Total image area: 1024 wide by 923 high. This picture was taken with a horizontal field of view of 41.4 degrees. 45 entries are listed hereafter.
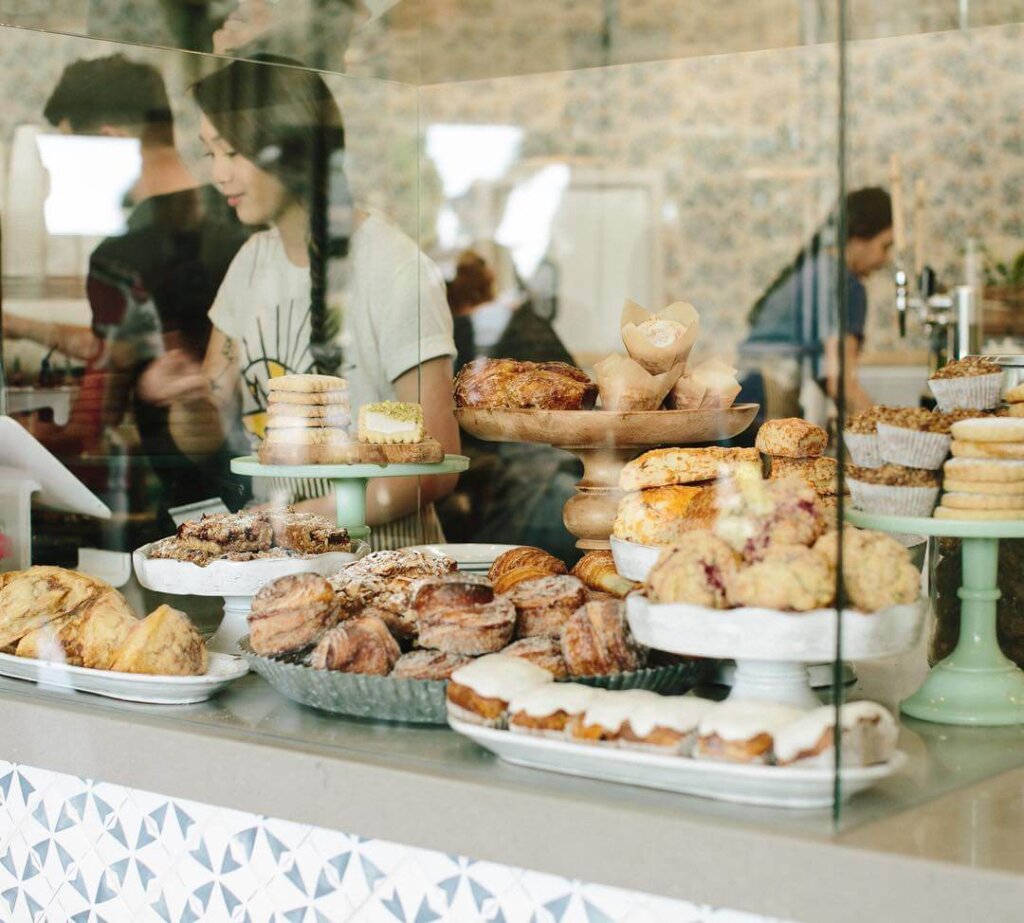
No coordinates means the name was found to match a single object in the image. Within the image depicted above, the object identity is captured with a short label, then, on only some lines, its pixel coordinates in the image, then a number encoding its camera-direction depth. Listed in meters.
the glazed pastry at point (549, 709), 1.15
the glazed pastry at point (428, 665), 1.31
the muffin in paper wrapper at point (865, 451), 1.29
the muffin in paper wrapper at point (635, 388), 1.58
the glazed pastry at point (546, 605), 1.37
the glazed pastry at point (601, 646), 1.29
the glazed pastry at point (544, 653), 1.29
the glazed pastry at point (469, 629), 1.33
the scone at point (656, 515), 1.36
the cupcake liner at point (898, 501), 1.38
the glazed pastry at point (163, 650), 1.43
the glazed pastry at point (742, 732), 1.06
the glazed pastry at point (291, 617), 1.39
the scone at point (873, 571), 1.13
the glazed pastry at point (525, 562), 1.60
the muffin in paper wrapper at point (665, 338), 1.60
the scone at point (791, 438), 1.27
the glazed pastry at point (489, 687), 1.19
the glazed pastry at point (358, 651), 1.34
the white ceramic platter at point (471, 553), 1.76
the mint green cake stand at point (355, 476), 1.79
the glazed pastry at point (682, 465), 1.41
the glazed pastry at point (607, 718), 1.13
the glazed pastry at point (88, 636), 1.48
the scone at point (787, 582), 1.12
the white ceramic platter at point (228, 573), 1.61
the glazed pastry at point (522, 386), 1.62
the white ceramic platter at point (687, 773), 1.05
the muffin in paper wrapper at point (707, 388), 1.53
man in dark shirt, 2.07
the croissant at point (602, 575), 1.46
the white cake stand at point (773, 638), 1.13
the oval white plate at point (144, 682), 1.42
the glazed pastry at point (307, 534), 1.68
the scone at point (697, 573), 1.17
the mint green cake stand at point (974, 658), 1.38
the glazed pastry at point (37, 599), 1.59
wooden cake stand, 1.53
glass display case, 1.18
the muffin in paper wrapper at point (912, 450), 1.40
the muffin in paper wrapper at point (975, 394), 1.48
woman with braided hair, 1.92
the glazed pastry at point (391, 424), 1.79
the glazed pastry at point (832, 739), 1.05
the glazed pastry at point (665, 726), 1.09
